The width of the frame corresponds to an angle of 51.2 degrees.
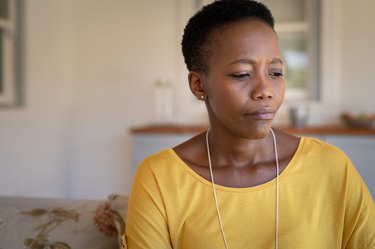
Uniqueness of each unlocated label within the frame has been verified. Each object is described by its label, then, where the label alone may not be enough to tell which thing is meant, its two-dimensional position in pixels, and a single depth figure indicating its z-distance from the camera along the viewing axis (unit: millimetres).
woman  858
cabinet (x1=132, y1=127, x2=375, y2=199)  2490
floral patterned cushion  1099
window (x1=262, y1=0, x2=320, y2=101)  3018
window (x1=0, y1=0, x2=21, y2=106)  2713
